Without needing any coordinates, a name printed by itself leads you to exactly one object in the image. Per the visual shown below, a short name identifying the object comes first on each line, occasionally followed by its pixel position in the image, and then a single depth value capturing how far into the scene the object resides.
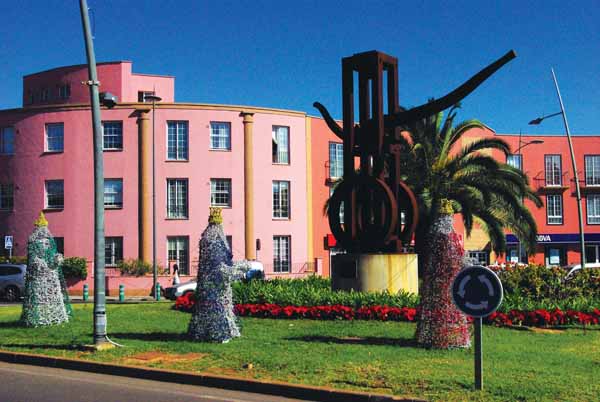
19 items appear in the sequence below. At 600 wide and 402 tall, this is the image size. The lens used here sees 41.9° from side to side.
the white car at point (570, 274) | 19.89
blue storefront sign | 55.22
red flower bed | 15.89
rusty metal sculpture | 19.83
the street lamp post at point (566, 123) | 33.14
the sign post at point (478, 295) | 9.23
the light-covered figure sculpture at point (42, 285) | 17.11
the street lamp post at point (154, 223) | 38.12
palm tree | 28.11
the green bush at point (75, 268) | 41.28
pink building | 43.31
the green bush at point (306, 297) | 17.72
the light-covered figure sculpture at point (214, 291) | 13.86
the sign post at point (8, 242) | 39.81
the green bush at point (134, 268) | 41.75
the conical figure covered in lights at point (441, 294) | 12.54
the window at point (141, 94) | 49.99
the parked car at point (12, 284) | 35.00
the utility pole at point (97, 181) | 14.12
